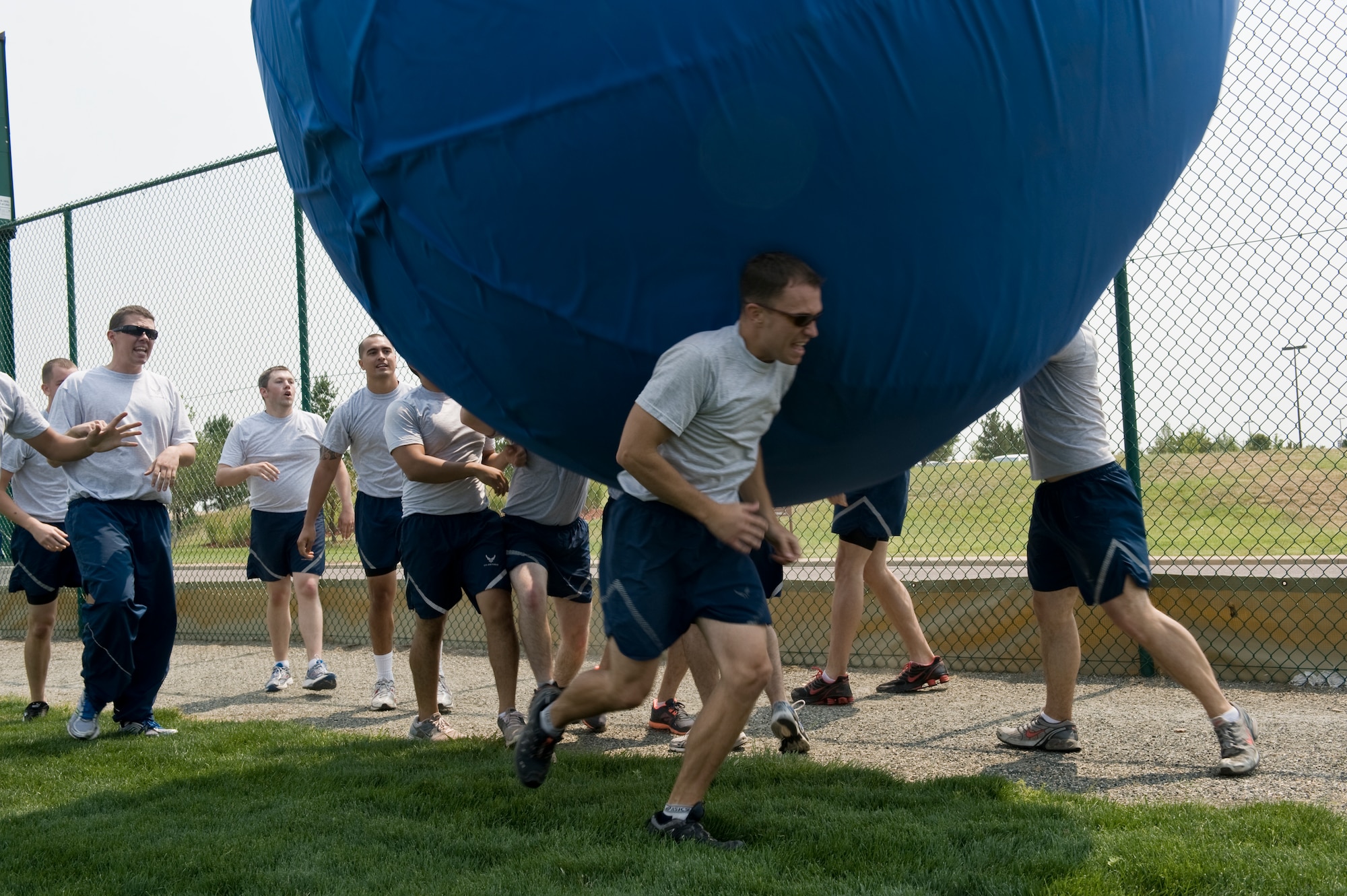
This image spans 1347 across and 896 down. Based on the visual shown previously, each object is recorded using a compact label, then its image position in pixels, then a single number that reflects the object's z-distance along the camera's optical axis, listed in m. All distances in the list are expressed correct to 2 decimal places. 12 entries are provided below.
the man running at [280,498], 6.76
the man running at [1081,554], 3.89
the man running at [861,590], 5.20
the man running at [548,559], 4.70
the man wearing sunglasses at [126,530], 5.00
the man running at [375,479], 5.78
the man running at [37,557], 5.87
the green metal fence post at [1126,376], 5.84
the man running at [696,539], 2.73
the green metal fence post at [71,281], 9.84
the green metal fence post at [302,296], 8.34
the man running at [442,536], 4.81
